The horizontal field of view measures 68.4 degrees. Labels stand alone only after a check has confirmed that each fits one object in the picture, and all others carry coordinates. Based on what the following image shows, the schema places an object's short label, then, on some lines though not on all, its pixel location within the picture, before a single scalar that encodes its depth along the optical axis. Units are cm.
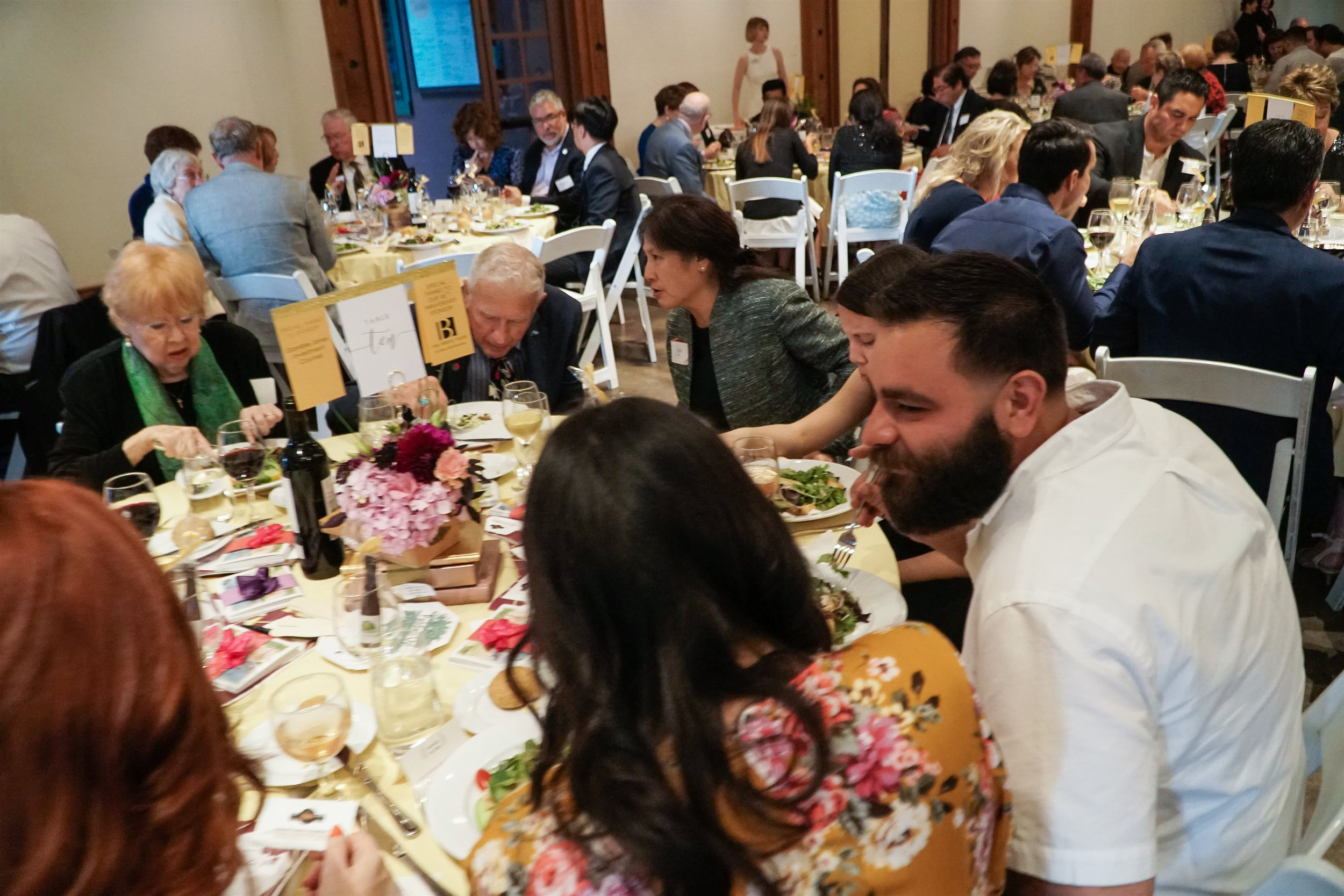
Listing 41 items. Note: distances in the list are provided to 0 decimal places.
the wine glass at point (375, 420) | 206
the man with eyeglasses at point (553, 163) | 613
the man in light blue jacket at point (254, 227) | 442
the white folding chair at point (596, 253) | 445
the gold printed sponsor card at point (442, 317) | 239
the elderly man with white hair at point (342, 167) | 634
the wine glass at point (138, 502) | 194
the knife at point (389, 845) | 113
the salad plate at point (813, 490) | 195
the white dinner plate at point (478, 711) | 135
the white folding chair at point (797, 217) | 589
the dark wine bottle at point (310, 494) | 181
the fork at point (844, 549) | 174
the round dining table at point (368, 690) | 116
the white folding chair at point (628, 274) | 511
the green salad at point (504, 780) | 114
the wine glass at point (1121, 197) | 420
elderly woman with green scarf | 248
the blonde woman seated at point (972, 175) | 397
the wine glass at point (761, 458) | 195
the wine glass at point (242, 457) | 207
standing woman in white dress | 969
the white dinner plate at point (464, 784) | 115
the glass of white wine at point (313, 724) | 129
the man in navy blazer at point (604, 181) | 578
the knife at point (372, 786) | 120
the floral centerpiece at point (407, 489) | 164
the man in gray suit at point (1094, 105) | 680
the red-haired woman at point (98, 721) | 77
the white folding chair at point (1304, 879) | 97
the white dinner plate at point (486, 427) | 247
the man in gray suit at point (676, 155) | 679
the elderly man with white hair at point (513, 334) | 277
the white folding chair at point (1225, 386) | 222
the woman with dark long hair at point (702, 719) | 83
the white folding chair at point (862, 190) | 594
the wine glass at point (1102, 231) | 379
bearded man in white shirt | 100
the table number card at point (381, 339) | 223
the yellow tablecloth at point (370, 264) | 491
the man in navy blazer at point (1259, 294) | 257
